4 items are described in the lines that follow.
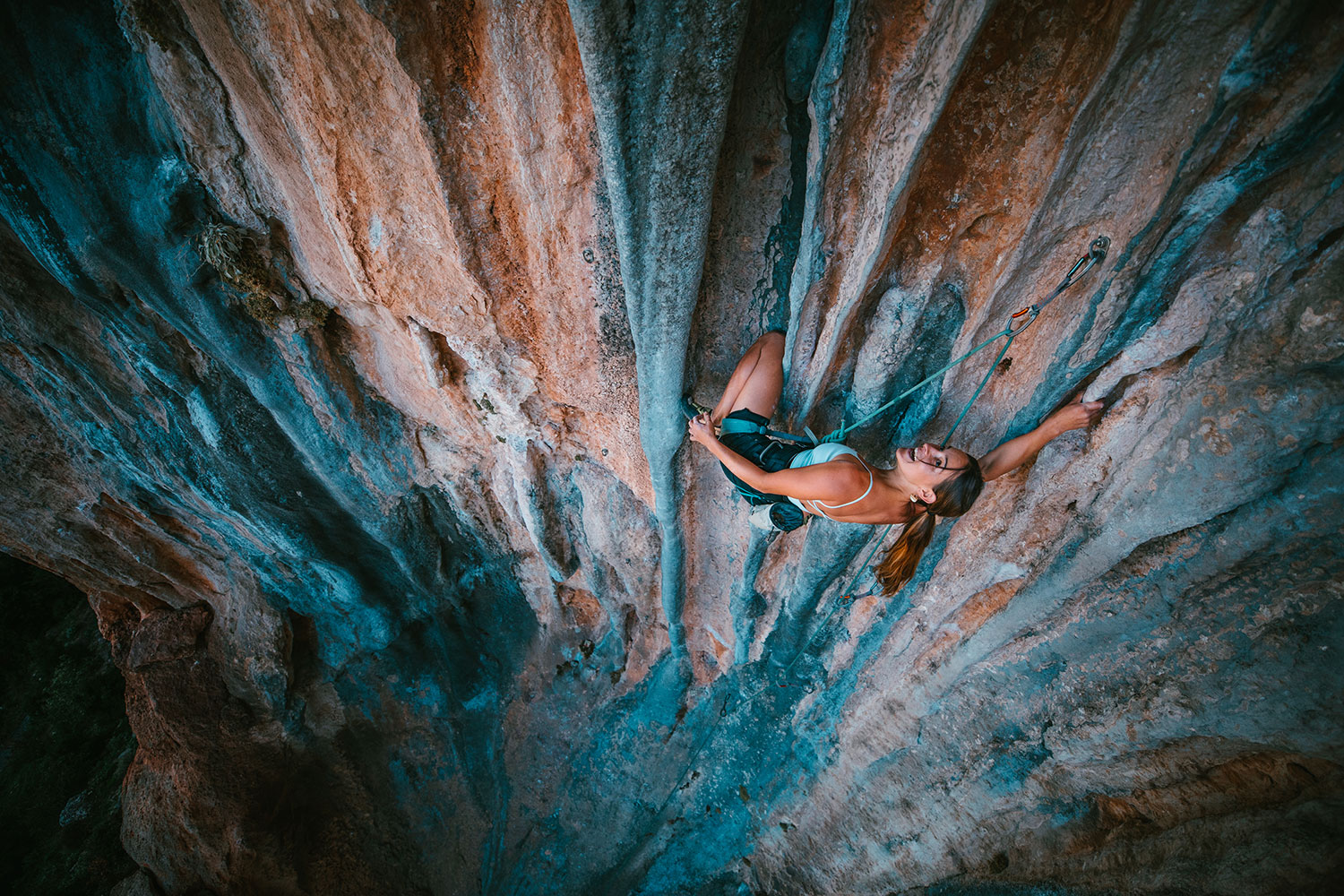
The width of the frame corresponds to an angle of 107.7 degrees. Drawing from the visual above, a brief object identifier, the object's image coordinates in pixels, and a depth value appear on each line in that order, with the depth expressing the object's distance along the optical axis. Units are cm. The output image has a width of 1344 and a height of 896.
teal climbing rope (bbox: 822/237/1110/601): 162
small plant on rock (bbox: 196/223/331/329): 242
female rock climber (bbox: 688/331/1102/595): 193
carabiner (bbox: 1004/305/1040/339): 170
